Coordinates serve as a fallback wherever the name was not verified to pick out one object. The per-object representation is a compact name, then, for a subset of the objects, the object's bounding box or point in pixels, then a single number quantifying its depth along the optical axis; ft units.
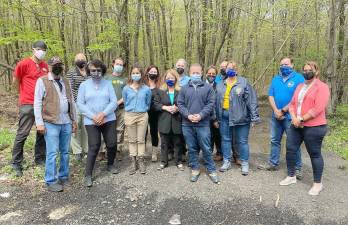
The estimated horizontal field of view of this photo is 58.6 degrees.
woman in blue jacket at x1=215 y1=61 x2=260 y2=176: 18.51
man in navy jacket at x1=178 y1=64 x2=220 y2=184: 17.69
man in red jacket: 18.20
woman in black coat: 19.15
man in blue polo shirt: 18.15
